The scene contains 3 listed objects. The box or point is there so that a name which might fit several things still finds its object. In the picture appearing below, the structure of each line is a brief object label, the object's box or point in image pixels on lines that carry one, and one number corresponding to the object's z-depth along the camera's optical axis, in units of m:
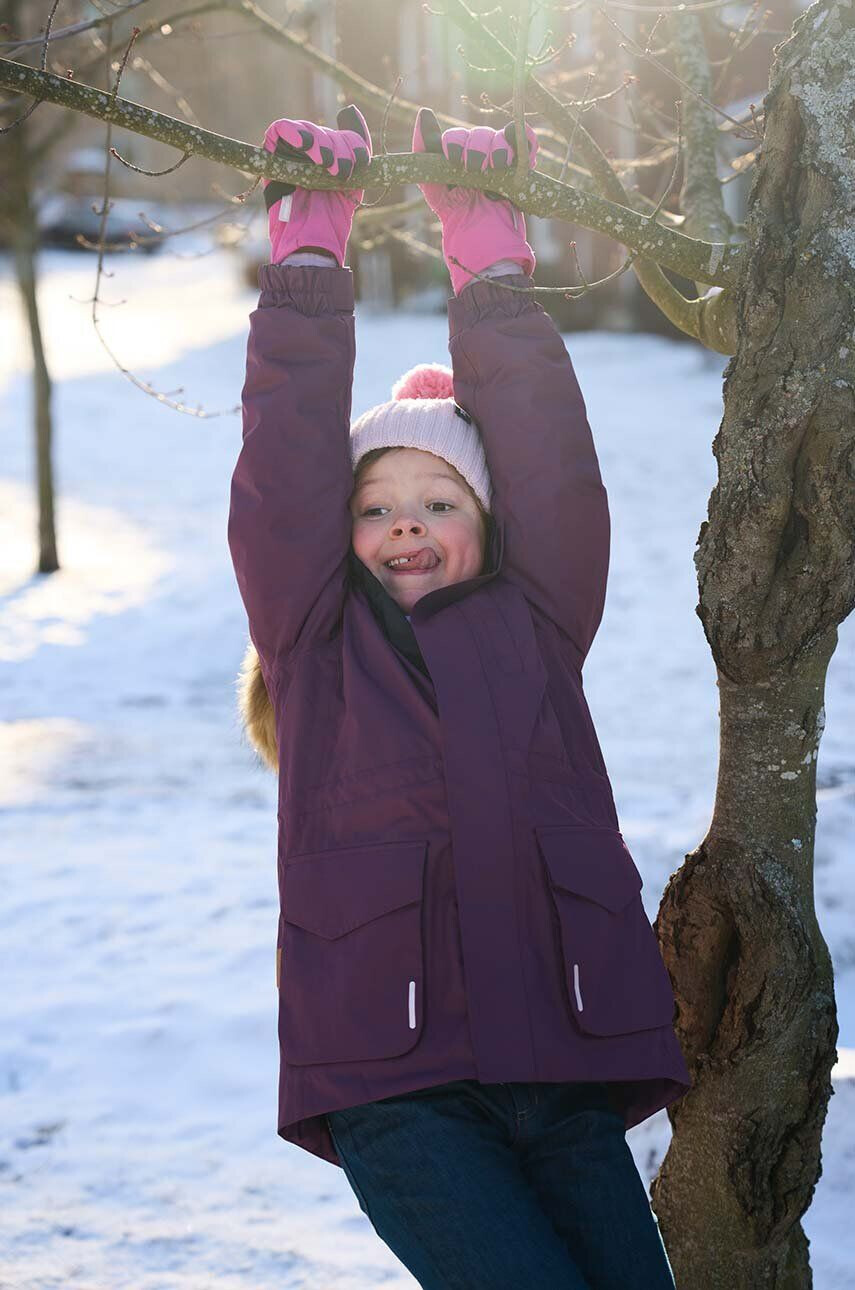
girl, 1.89
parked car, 23.70
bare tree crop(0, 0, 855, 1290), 2.07
